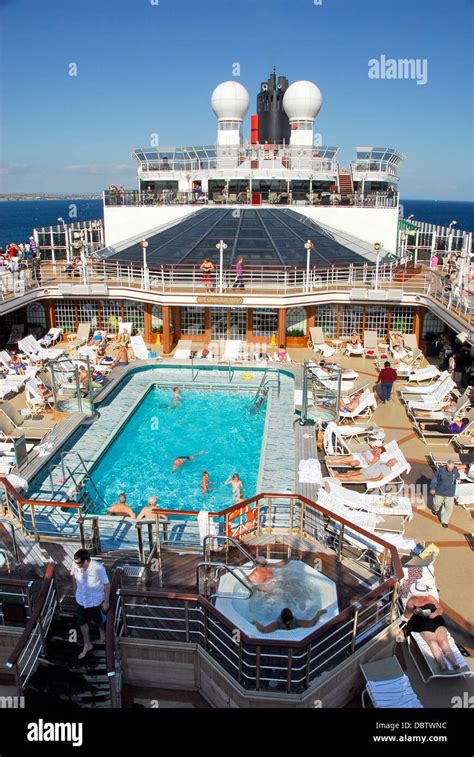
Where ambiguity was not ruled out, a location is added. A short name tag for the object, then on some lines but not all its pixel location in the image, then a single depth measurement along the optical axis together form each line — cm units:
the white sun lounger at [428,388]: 1628
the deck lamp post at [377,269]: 2126
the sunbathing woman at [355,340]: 2106
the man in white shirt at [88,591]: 682
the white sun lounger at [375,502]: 1041
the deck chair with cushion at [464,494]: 1105
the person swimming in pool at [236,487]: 1143
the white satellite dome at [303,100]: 3406
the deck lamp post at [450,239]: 2863
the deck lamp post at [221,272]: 2016
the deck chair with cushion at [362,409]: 1505
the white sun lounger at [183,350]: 1978
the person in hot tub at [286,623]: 690
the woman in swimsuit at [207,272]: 2133
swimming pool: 1234
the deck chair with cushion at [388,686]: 655
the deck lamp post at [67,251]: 2731
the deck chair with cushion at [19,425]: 1369
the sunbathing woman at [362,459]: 1220
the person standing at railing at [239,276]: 2122
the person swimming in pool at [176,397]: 1716
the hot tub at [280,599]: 707
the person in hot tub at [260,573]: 776
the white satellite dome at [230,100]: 3369
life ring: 917
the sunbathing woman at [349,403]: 1519
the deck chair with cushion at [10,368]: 1743
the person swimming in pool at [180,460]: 1335
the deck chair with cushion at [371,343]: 2089
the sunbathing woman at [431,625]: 723
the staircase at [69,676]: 671
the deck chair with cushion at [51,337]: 2177
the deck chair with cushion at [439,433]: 1383
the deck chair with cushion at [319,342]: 2072
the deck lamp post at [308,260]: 2034
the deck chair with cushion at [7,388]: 1634
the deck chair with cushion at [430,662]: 707
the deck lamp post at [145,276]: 2135
